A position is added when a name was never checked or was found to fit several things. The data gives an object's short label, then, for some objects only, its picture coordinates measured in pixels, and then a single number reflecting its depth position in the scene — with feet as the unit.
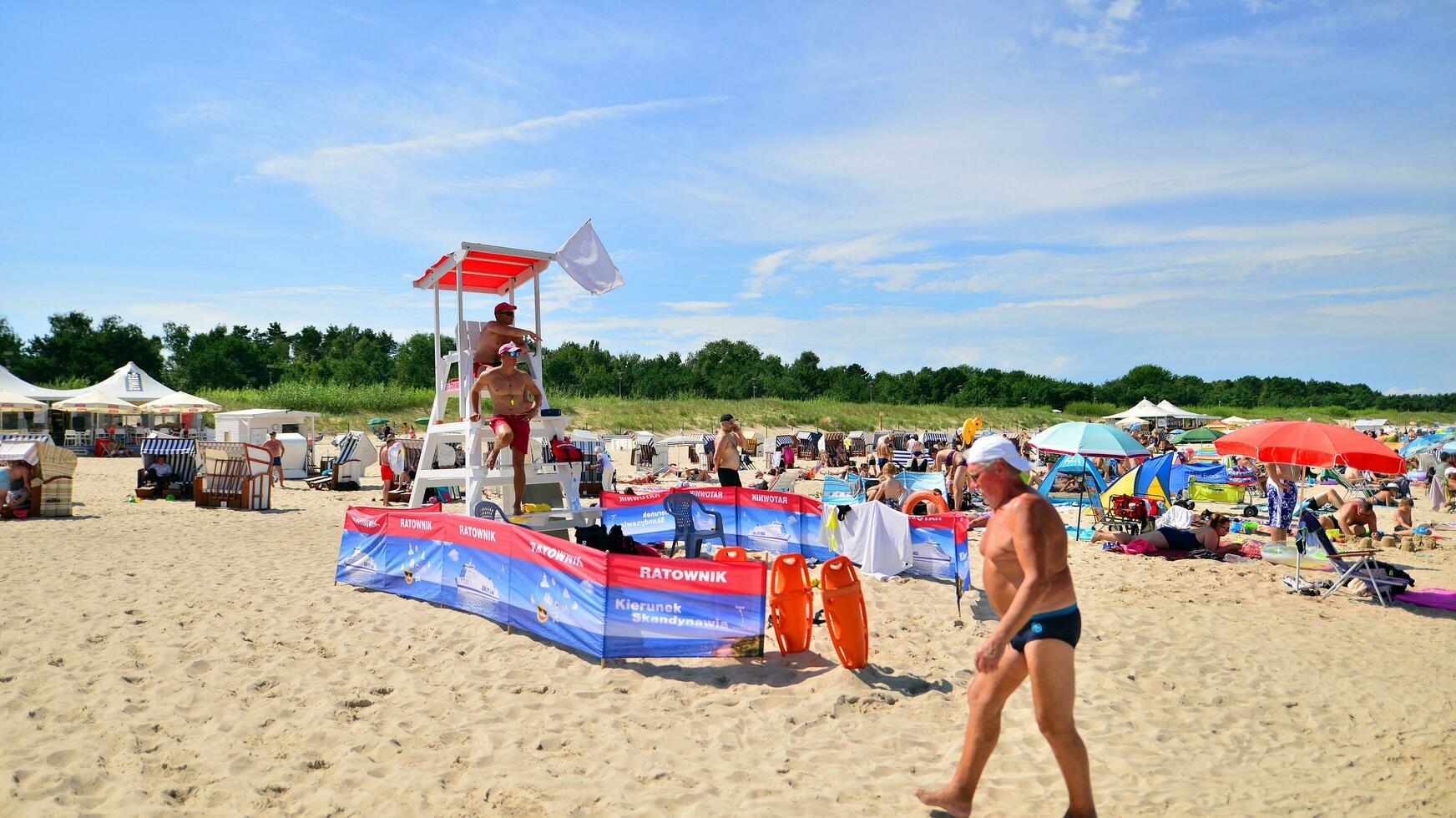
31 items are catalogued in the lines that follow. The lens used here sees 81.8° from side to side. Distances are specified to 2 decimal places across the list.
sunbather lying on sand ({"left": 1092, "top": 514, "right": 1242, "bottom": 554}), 33.12
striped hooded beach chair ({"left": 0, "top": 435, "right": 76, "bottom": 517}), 37.70
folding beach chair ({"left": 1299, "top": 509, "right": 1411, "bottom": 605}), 25.12
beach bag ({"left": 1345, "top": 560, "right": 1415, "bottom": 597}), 25.26
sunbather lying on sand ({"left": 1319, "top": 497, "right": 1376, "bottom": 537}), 36.91
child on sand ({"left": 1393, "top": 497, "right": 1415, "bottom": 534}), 39.40
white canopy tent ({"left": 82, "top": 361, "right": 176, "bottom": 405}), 87.40
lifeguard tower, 27.14
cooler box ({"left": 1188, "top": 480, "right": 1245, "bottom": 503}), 54.24
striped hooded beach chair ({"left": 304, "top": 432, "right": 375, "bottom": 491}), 55.62
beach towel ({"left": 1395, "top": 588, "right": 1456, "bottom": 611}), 24.36
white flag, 29.84
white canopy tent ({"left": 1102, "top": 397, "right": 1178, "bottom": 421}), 114.11
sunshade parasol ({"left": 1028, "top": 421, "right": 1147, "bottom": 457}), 33.71
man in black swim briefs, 9.84
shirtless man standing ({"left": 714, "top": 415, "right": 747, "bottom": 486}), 34.53
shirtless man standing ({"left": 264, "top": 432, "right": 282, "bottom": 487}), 54.84
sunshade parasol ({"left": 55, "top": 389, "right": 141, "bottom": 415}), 83.05
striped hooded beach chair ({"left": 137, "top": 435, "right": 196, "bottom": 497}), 48.29
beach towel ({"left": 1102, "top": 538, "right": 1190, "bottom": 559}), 32.96
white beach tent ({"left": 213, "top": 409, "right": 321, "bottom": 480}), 63.10
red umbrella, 26.58
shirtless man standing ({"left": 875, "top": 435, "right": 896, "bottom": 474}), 58.59
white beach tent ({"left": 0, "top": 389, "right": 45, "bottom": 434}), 95.78
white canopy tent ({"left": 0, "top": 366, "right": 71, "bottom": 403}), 91.56
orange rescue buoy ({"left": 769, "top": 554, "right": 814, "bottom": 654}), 17.63
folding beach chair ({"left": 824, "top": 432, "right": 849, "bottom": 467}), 83.05
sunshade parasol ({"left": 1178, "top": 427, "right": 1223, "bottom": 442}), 92.53
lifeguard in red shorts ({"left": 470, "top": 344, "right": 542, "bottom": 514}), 26.27
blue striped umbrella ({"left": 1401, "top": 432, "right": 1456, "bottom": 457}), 75.66
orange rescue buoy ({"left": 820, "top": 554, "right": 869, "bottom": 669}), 16.48
